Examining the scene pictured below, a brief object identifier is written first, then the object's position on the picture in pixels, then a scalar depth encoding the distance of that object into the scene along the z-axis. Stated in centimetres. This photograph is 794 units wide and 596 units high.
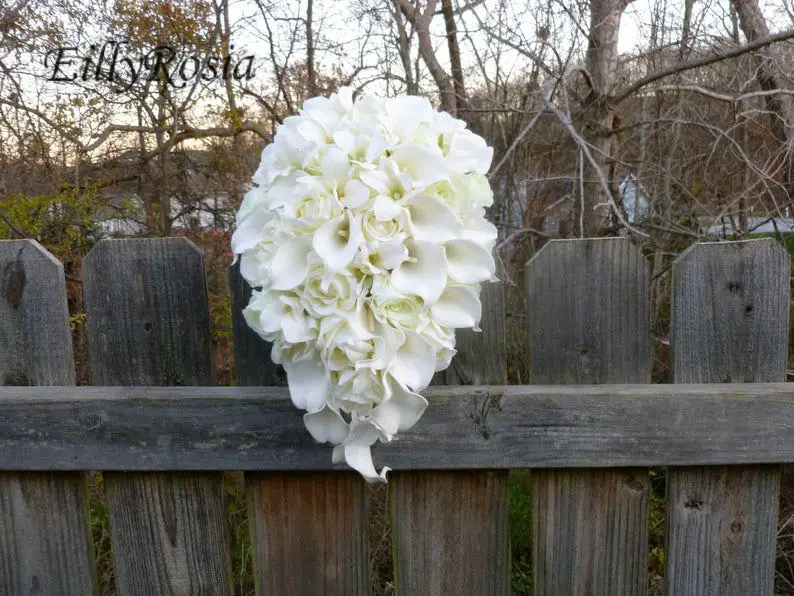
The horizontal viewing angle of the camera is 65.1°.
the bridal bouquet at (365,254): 88
